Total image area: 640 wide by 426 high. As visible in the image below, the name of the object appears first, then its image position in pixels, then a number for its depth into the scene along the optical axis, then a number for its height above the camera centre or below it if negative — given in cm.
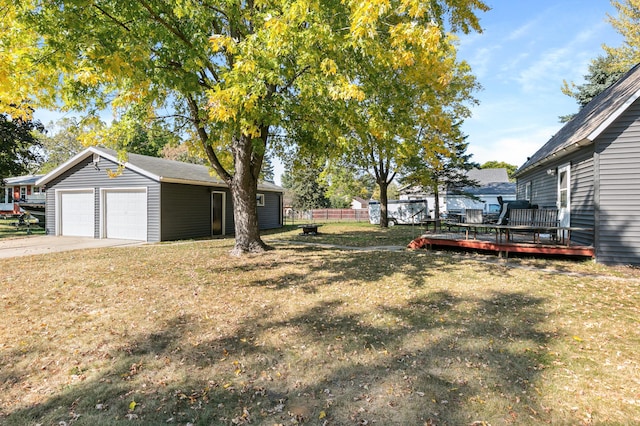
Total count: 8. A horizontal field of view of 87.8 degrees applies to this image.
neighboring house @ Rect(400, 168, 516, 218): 3347 +126
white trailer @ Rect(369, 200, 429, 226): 2541 -16
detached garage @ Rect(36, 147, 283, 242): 1460 +30
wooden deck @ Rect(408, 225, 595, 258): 868 -103
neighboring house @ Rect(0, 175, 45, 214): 2934 +107
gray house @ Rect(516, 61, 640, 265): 791 +74
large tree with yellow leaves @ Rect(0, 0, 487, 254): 547 +294
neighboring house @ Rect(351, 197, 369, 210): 6586 +89
